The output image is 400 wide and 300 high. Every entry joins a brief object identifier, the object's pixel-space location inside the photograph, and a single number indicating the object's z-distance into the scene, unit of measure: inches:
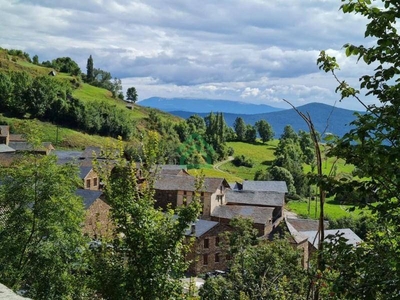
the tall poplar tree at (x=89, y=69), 6143.2
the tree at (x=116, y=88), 5876.0
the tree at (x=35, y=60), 5626.0
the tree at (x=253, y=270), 829.0
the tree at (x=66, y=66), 5733.3
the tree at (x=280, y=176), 3253.0
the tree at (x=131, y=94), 6200.8
